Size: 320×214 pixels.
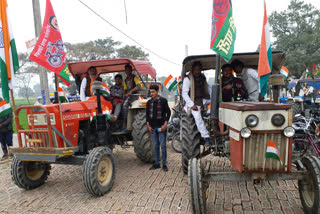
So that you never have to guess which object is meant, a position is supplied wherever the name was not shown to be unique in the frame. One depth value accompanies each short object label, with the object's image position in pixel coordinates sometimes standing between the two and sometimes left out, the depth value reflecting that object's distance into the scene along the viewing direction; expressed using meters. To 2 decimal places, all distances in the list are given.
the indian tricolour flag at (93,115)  4.88
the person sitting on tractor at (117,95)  5.81
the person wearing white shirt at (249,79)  4.83
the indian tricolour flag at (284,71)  6.49
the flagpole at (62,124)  4.27
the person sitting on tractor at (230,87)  4.58
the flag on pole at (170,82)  9.74
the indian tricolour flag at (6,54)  4.14
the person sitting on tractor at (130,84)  6.03
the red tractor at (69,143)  4.05
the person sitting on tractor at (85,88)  6.01
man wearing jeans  5.34
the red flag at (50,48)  4.39
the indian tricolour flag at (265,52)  3.50
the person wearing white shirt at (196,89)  4.81
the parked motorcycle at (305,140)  5.26
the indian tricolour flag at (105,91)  5.30
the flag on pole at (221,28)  3.58
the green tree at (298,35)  24.02
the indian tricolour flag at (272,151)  2.80
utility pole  7.62
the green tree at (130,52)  29.94
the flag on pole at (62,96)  5.26
